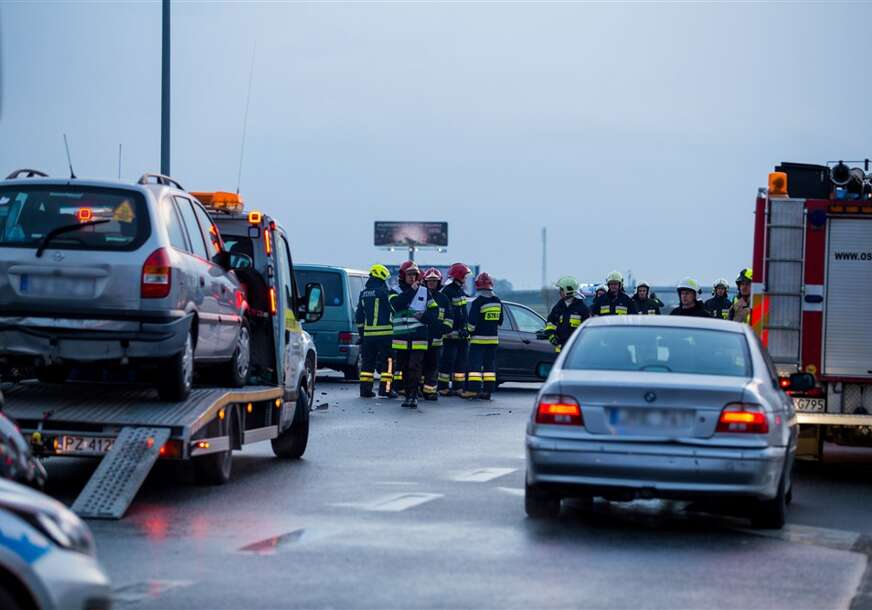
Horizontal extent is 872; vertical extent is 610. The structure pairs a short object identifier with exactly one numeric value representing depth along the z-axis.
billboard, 101.62
